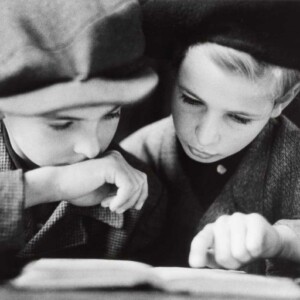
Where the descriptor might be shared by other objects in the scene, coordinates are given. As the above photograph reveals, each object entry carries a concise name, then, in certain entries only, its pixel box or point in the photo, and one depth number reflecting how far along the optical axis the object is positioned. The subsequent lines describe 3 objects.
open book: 0.92
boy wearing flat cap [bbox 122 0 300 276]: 0.94
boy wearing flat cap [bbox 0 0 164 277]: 0.88
